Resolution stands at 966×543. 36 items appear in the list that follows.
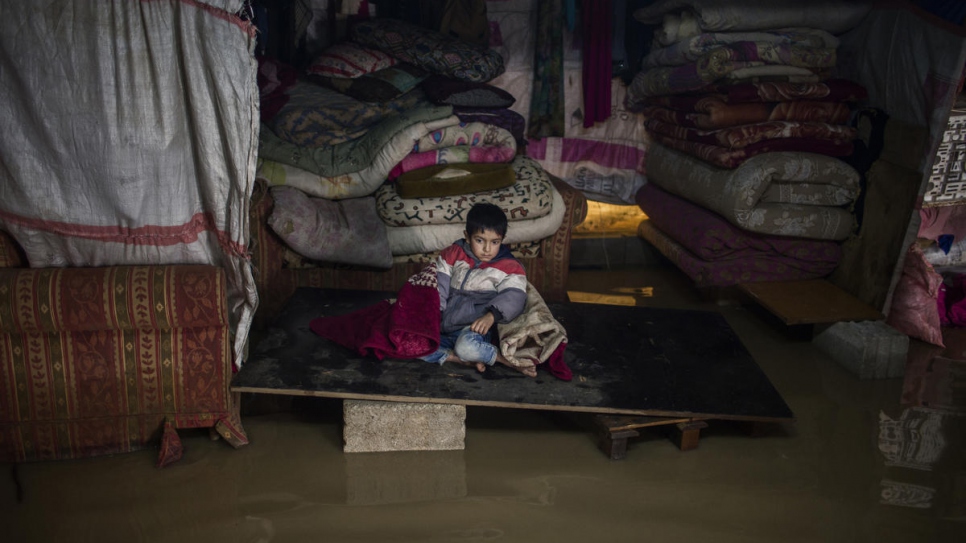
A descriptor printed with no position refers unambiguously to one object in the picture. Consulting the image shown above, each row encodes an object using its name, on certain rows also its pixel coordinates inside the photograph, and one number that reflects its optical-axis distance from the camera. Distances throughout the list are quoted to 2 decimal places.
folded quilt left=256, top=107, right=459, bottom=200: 4.56
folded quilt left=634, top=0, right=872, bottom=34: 4.77
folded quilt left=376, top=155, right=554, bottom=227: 4.50
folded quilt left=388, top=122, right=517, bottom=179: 4.70
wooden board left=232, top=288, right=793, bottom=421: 3.11
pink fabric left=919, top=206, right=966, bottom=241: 4.93
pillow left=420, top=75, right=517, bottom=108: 4.81
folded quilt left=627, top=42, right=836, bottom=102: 4.72
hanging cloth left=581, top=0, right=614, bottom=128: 5.59
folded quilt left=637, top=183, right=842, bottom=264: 4.79
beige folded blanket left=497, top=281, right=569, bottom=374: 3.26
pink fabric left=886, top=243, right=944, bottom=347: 4.32
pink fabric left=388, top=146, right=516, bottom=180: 4.68
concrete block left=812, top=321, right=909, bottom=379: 3.96
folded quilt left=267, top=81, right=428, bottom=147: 4.74
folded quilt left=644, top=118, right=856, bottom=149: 4.67
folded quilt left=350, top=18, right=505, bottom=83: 4.97
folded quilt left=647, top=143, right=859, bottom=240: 4.62
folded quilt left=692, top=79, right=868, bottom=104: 4.67
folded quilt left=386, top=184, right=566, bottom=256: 4.52
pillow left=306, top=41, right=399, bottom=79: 5.02
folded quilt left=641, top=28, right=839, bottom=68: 4.75
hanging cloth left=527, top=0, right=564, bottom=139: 5.54
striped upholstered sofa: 2.90
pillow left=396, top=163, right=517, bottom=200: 4.51
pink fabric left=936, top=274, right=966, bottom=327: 4.67
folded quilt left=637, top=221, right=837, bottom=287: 4.79
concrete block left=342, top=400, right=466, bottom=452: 3.12
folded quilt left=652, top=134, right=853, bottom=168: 4.71
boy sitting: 3.34
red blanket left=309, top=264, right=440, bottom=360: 3.32
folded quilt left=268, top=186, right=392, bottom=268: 4.18
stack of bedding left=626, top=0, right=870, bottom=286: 4.67
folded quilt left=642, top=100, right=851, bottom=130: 4.73
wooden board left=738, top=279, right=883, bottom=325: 4.27
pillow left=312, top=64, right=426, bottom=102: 4.94
